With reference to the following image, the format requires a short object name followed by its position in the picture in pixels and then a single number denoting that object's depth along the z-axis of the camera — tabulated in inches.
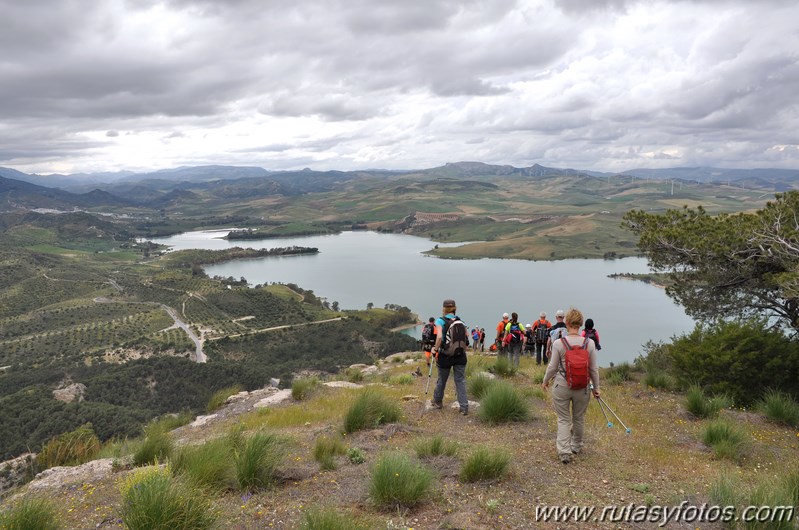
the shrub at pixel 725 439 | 245.0
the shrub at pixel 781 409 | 312.8
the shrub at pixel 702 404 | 328.8
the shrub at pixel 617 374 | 459.8
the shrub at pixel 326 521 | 147.4
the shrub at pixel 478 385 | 375.2
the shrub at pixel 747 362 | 365.4
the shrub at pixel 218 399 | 496.4
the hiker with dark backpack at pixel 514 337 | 550.8
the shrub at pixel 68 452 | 350.6
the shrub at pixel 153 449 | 262.7
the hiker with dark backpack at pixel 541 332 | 567.2
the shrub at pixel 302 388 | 460.8
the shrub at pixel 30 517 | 161.6
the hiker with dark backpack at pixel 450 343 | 310.3
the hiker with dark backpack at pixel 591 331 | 333.9
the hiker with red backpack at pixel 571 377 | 228.7
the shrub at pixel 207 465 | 202.2
